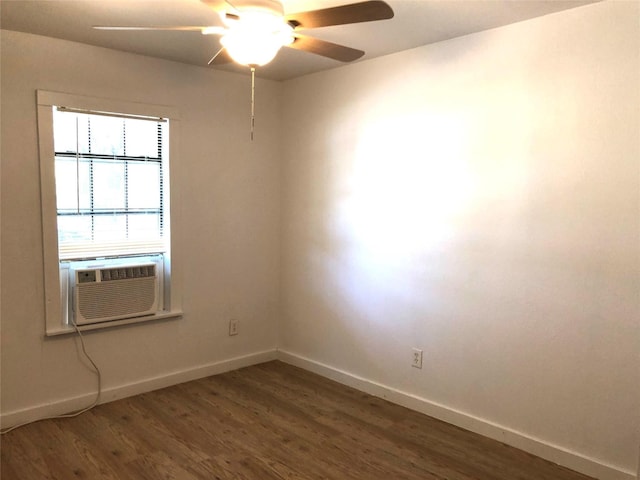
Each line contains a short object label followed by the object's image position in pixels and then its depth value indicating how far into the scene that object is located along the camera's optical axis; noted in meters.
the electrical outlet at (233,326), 4.05
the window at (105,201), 3.12
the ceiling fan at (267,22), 1.82
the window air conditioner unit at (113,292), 3.26
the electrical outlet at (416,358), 3.32
